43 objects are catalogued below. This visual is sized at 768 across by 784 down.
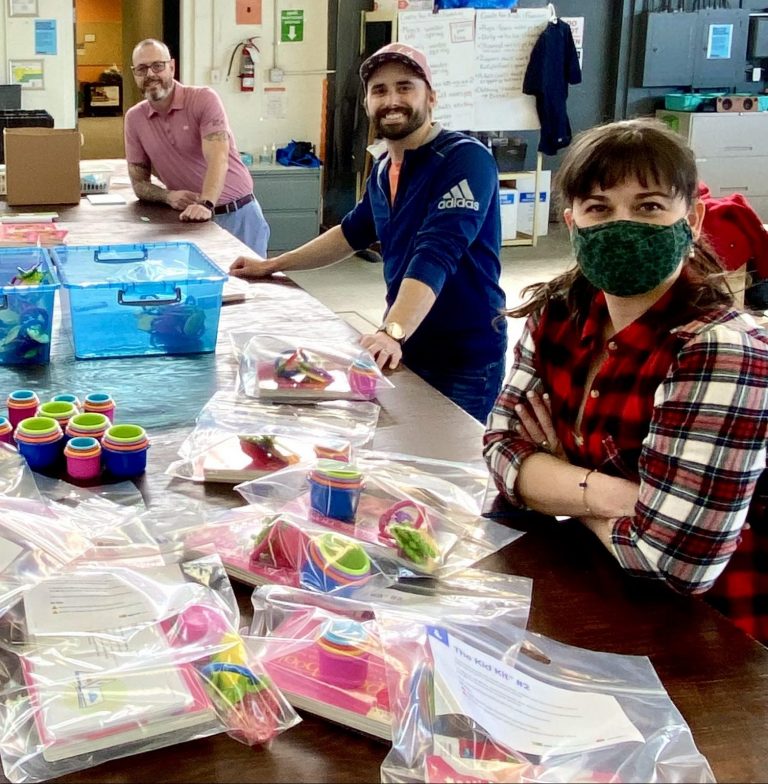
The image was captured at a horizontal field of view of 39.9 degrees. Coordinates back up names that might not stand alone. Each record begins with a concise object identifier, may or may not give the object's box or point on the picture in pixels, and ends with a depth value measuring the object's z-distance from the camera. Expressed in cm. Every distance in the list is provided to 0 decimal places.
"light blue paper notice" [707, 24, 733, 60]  773
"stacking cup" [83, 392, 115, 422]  173
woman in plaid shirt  130
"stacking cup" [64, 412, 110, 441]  163
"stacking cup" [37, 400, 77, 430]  169
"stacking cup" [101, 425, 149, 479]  158
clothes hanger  700
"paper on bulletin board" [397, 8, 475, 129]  668
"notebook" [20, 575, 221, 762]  99
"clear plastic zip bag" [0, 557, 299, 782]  98
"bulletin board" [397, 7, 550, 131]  674
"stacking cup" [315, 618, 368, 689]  108
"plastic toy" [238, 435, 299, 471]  165
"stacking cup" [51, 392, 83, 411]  177
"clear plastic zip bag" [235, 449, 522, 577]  135
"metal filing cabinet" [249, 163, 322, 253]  686
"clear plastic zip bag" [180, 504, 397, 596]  127
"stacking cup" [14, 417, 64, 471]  159
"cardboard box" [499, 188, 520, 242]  733
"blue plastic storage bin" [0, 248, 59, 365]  210
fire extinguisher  694
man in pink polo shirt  405
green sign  698
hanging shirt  695
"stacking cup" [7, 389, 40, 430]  172
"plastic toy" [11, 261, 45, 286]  220
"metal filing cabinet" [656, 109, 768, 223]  749
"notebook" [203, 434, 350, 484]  160
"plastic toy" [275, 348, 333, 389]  201
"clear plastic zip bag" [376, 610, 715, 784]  96
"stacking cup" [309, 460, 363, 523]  142
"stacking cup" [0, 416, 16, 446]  166
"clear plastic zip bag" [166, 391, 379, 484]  163
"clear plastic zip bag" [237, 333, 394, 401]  198
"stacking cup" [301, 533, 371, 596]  126
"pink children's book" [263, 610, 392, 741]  103
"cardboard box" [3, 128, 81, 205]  376
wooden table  99
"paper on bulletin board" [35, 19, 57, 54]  659
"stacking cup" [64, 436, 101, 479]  157
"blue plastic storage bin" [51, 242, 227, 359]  214
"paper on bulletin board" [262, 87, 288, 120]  713
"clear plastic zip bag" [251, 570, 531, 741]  105
